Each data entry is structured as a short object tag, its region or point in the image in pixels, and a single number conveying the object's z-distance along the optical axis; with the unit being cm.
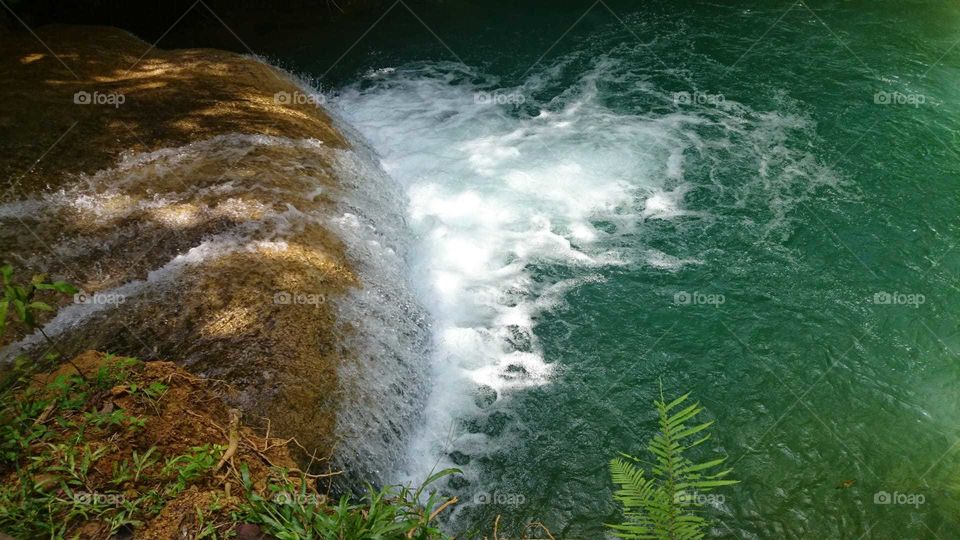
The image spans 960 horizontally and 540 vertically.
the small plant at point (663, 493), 223
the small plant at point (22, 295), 217
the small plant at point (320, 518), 229
